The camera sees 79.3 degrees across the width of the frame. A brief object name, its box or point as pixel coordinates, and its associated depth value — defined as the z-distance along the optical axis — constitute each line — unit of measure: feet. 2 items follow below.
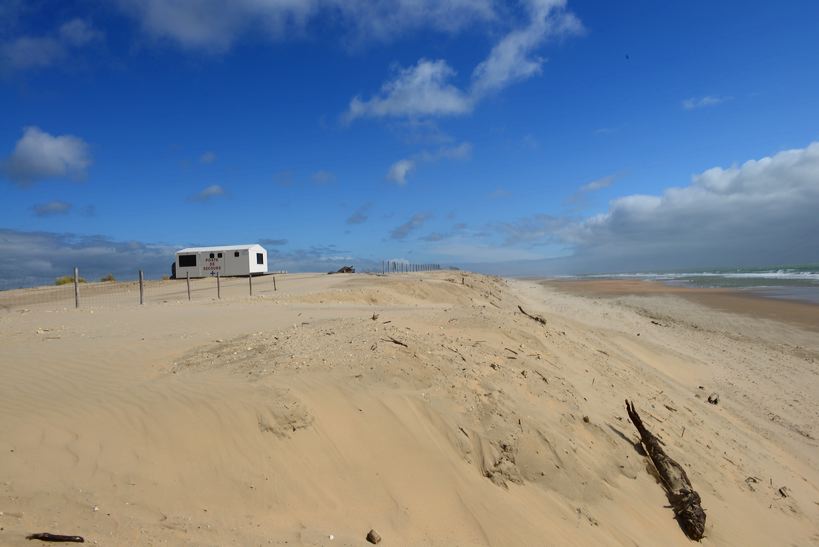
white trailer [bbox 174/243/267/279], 142.61
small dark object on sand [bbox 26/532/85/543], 10.71
